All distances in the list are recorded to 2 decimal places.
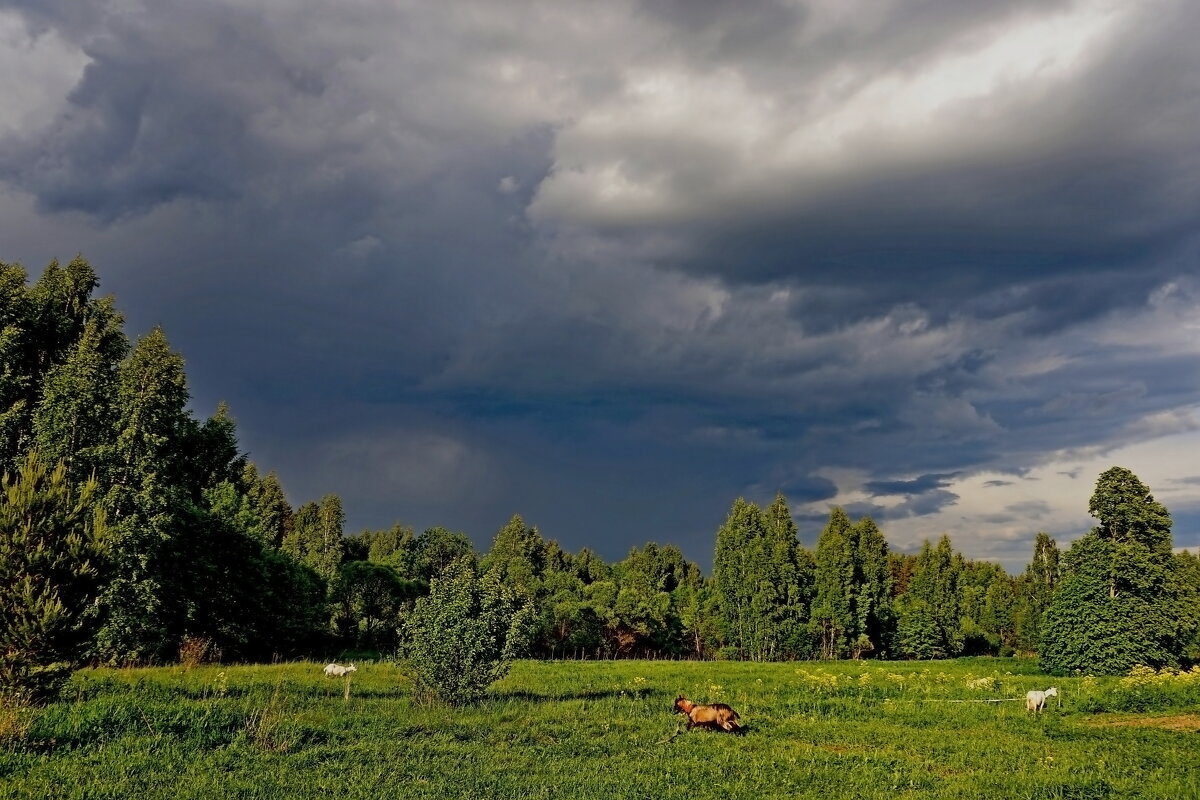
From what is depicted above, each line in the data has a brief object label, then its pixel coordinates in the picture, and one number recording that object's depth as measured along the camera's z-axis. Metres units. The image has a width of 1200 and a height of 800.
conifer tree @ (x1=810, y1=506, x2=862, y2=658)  84.50
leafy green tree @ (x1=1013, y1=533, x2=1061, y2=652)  85.81
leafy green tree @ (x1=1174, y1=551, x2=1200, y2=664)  45.31
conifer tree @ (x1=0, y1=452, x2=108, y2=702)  17.38
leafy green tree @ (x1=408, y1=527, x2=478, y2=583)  117.00
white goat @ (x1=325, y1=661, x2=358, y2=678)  31.98
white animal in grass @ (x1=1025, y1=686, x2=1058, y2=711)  26.72
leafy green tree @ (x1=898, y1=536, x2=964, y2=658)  87.25
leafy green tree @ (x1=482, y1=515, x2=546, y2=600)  109.20
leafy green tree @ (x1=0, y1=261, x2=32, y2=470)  35.66
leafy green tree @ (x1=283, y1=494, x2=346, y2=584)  103.44
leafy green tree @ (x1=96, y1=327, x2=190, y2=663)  34.94
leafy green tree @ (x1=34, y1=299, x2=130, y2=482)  35.28
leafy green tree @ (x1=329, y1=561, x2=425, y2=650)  83.56
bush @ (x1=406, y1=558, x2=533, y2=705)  24.34
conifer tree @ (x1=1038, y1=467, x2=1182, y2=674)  43.97
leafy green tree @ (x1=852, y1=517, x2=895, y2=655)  86.50
